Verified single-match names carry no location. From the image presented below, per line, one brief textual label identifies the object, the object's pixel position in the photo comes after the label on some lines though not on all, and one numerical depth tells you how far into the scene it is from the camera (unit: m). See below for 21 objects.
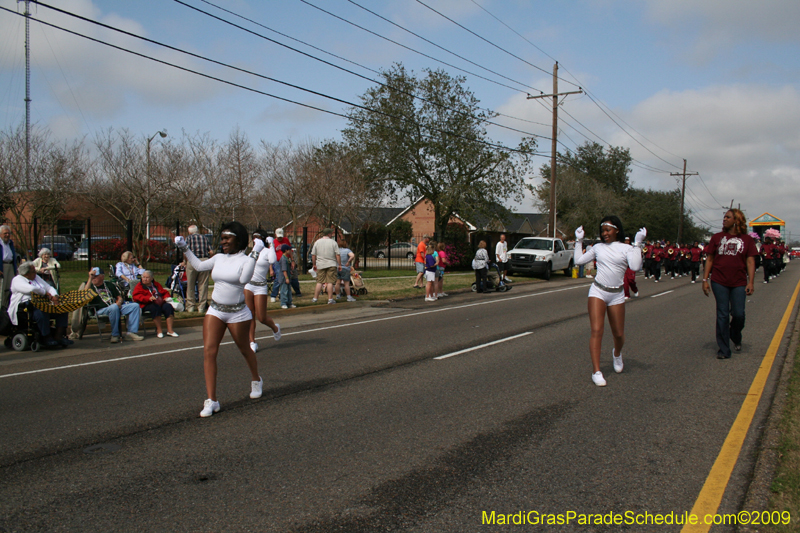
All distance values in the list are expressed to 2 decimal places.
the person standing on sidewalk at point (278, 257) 13.66
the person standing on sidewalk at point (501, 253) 21.51
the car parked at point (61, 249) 26.78
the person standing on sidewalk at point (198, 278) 12.93
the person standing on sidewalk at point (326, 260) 14.28
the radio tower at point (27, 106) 24.54
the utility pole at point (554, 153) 28.83
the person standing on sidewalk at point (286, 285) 14.08
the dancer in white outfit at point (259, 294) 8.45
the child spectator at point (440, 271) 16.91
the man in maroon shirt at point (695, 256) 25.78
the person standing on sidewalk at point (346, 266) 15.93
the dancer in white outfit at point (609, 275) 6.57
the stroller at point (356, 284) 16.83
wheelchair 9.22
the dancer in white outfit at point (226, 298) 5.59
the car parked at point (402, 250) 40.88
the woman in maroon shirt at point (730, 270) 8.11
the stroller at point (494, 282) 20.33
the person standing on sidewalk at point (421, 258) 17.56
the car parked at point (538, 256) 26.56
